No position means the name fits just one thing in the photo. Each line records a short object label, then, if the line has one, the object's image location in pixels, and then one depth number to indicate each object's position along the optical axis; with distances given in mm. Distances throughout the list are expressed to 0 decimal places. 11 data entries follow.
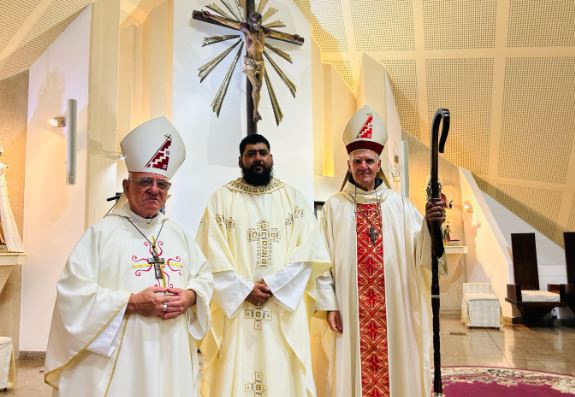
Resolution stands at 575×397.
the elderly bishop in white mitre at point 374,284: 3021
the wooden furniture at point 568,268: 8453
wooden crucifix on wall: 7074
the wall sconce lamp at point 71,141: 5539
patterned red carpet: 4449
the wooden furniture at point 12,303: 5863
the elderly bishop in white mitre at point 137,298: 2100
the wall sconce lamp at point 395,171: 8617
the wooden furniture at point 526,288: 8367
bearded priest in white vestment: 2787
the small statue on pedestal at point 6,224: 5598
